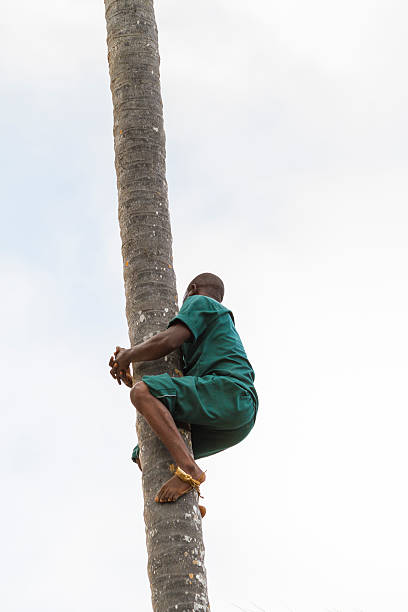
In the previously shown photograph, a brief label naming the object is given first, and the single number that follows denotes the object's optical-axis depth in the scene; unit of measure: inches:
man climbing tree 348.5
